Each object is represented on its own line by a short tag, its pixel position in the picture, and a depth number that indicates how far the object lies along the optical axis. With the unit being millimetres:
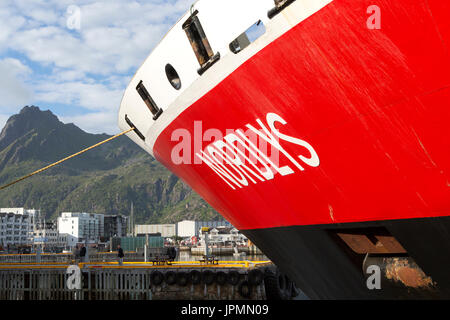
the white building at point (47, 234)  142150
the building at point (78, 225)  164000
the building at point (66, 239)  150000
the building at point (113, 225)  183625
